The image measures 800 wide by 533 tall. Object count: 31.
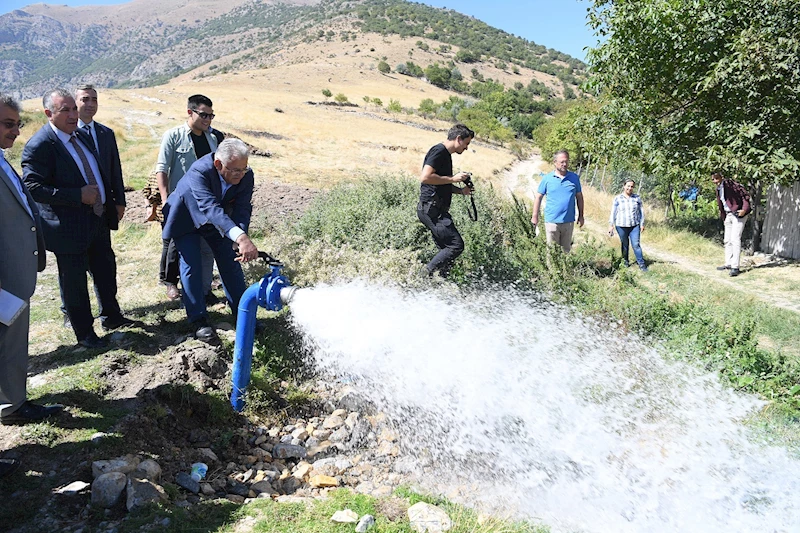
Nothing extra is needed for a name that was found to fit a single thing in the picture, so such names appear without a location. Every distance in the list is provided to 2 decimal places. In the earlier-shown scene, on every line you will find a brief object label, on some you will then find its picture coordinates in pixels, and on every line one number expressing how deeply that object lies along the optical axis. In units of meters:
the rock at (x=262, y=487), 3.05
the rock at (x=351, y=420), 3.85
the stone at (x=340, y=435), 3.73
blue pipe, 3.51
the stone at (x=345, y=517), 2.47
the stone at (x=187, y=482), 2.87
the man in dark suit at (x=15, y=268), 2.83
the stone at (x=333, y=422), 3.86
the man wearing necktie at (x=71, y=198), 3.78
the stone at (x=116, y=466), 2.67
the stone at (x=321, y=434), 3.76
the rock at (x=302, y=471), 3.27
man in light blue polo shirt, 6.75
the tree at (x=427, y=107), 59.72
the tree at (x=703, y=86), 8.31
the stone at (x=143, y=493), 2.47
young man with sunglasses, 4.72
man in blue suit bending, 3.75
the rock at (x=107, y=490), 2.48
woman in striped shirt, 8.54
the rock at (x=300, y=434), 3.72
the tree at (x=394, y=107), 57.62
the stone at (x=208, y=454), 3.23
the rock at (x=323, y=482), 3.13
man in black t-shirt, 5.18
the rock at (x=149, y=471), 2.74
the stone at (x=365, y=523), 2.42
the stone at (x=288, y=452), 3.48
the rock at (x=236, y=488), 3.02
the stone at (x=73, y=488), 2.53
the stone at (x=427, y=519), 2.48
